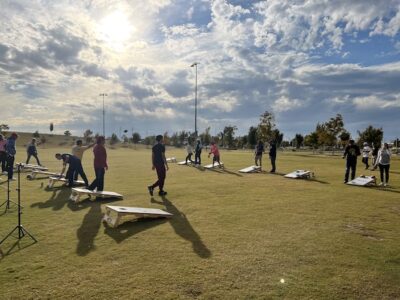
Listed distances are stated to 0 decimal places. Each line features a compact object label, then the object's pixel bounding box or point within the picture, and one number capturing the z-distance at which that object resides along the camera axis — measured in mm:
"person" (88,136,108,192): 12641
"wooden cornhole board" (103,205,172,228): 8305
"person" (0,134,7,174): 17688
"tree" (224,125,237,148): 127125
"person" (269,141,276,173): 22675
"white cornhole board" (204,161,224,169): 26917
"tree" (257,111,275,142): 70500
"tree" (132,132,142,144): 142212
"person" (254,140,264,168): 24392
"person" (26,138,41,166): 23180
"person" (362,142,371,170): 27294
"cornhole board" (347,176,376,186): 16500
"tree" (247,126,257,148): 122062
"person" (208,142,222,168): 25781
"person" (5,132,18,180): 17506
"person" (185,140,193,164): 29750
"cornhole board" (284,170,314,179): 19641
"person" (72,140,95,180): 14750
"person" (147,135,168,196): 12781
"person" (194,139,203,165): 27075
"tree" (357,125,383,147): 79544
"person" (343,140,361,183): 16844
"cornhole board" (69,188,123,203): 11578
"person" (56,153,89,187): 14477
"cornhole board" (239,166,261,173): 23347
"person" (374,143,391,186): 16297
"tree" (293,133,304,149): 124938
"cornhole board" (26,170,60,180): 18991
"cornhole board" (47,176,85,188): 15509
